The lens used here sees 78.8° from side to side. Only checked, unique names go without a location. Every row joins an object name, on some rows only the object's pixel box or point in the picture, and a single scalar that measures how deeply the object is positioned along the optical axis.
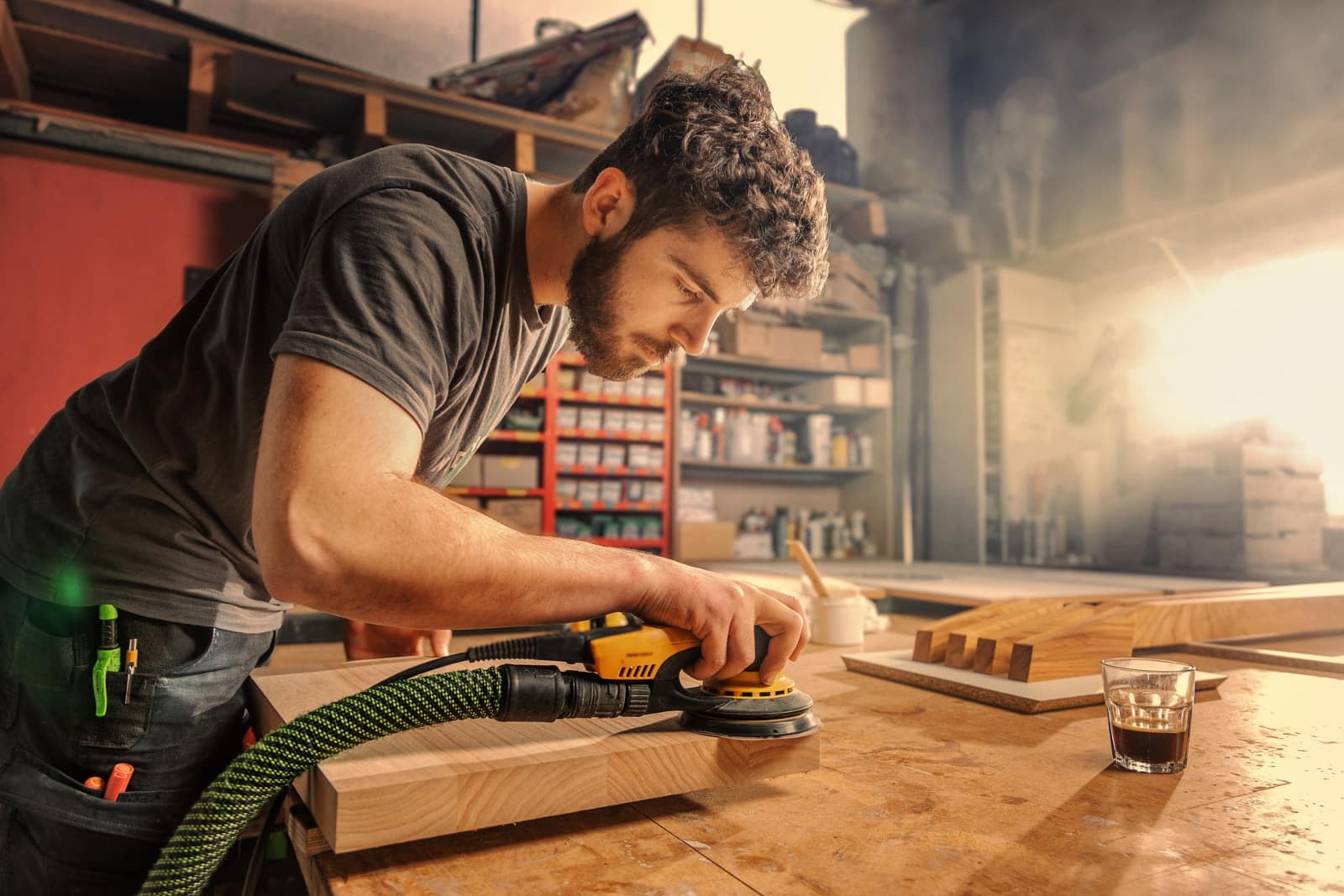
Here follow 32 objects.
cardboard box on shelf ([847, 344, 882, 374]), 4.91
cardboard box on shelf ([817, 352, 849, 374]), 4.87
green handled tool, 0.90
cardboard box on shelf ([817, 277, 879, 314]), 4.69
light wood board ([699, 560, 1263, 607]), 2.45
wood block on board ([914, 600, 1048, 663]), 1.20
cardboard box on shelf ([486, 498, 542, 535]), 3.61
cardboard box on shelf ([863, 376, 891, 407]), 4.86
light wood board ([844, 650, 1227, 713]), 0.98
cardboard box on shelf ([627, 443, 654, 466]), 4.00
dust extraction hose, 0.55
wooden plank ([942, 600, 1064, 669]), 1.15
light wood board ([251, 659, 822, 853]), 0.55
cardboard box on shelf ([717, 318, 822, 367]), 4.42
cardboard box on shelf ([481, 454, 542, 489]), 3.61
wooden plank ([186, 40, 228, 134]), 3.07
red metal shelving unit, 3.75
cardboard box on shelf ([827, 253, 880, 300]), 4.73
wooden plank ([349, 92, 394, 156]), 3.34
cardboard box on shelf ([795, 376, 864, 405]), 4.74
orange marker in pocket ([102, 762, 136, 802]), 0.91
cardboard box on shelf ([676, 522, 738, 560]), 4.15
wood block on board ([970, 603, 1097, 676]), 1.12
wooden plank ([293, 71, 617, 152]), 3.32
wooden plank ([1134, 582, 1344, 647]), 1.43
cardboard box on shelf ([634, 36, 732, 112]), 3.77
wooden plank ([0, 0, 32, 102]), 2.88
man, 0.65
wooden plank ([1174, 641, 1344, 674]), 1.29
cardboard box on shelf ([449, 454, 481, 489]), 3.56
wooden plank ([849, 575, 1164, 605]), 2.37
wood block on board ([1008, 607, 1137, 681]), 1.06
